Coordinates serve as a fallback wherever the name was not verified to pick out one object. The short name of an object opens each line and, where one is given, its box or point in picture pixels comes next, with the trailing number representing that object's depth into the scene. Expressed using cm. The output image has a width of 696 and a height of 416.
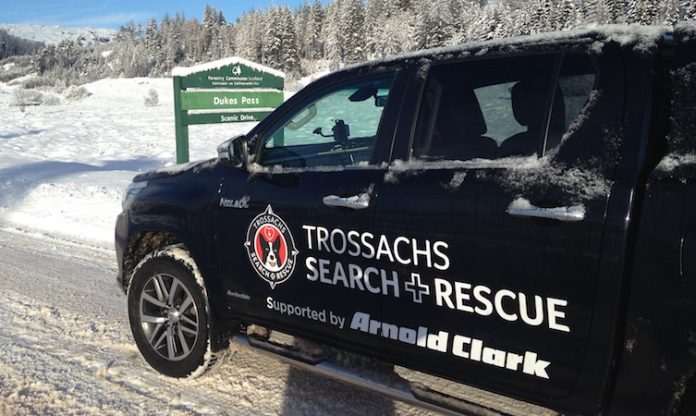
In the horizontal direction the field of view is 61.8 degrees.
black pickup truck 198
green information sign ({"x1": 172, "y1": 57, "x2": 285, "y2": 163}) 937
